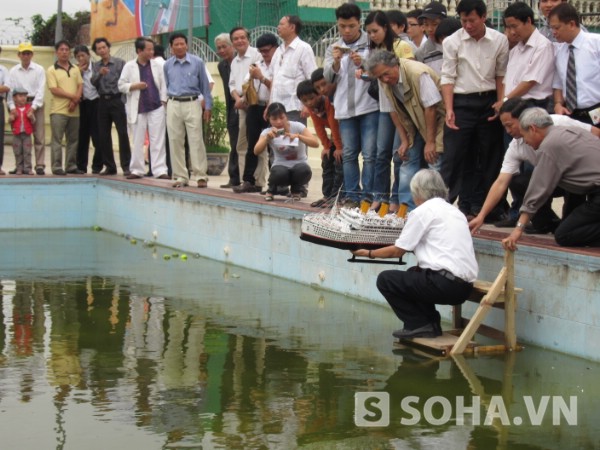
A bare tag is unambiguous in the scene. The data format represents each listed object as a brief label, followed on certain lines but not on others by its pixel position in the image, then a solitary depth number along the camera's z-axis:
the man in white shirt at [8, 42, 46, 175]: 13.93
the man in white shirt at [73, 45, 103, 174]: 13.95
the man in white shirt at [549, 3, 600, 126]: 7.61
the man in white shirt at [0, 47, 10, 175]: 13.73
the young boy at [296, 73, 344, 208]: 9.97
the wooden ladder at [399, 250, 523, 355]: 6.84
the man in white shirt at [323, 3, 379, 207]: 9.43
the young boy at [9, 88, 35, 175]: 13.74
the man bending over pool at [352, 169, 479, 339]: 6.88
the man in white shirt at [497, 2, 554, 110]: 8.00
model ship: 7.31
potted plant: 16.77
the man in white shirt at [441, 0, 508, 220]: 8.32
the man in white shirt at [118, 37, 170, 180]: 13.15
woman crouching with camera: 10.34
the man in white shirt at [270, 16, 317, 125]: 10.90
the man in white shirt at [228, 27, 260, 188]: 11.97
